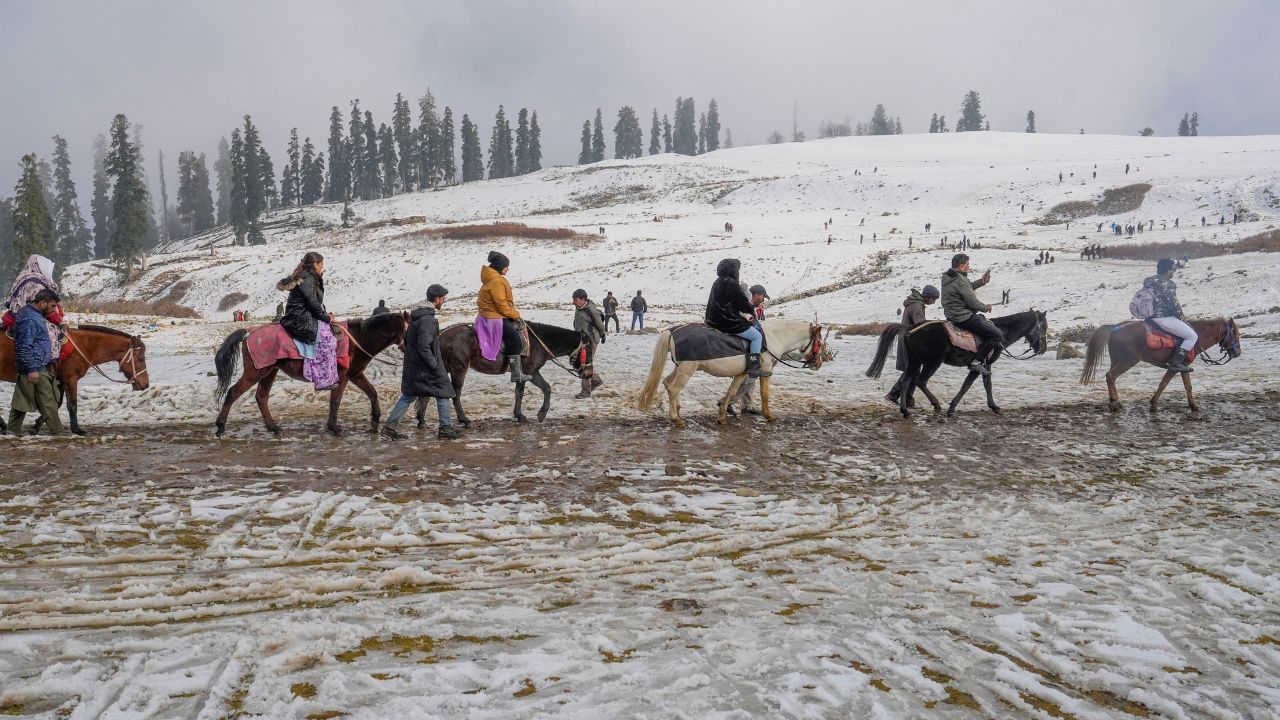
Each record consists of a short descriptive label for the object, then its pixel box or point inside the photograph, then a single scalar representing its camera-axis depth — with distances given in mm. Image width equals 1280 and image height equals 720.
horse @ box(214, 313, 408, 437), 9145
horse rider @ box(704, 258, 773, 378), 9992
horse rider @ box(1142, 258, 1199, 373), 10953
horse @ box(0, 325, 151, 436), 9453
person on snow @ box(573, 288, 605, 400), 11266
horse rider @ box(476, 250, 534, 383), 9828
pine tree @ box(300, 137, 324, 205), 106438
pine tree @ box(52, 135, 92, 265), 77312
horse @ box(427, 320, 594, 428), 10078
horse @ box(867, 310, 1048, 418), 11047
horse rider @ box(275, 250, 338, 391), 8766
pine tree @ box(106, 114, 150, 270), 59500
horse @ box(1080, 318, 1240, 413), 11172
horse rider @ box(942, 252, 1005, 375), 10797
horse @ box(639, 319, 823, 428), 10094
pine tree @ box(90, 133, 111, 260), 102125
